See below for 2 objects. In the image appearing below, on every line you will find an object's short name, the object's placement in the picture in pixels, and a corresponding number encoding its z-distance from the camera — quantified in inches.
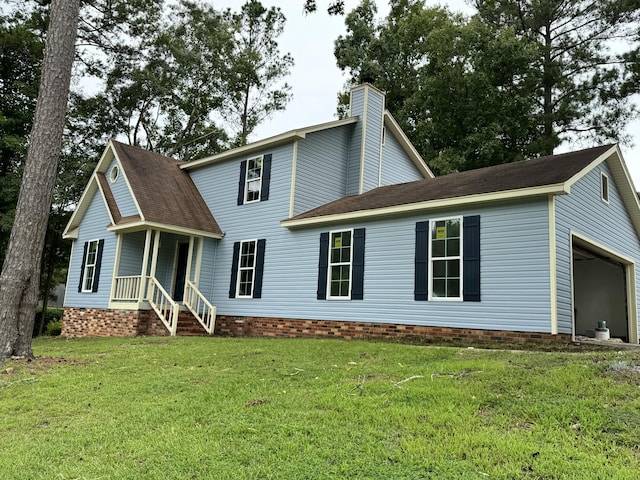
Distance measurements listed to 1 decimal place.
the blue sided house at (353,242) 337.7
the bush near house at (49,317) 921.0
